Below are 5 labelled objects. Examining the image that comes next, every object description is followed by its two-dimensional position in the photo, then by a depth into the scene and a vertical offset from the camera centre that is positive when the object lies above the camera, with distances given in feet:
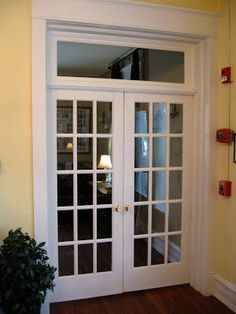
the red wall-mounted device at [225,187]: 9.02 -1.24
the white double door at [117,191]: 8.79 -1.38
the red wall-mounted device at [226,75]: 8.98 +2.18
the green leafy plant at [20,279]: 6.69 -3.02
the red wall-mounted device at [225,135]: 8.94 +0.35
